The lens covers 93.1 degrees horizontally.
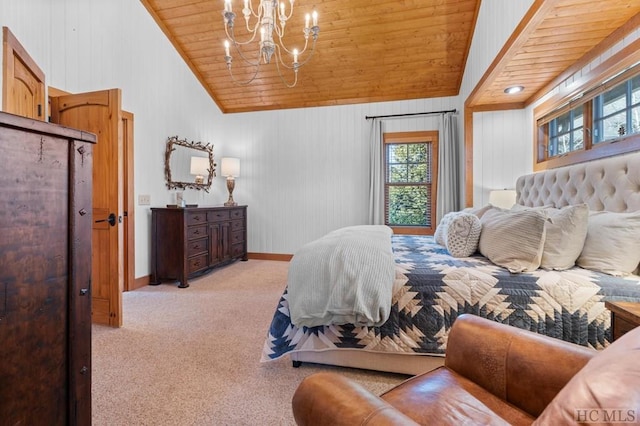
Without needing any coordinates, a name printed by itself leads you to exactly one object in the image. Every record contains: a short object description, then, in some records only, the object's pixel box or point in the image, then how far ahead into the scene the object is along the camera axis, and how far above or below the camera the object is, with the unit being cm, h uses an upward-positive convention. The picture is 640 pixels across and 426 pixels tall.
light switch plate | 366 +17
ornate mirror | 410 +72
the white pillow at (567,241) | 167 -16
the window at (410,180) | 453 +49
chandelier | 201 +135
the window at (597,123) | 198 +70
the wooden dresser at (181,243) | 365 -37
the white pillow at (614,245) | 157 -18
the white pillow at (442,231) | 244 -15
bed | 151 -48
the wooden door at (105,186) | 255 +24
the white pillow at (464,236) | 199 -16
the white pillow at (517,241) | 166 -16
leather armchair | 47 -46
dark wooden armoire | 66 -14
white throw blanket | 160 -39
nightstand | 106 -38
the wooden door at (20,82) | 187 +91
